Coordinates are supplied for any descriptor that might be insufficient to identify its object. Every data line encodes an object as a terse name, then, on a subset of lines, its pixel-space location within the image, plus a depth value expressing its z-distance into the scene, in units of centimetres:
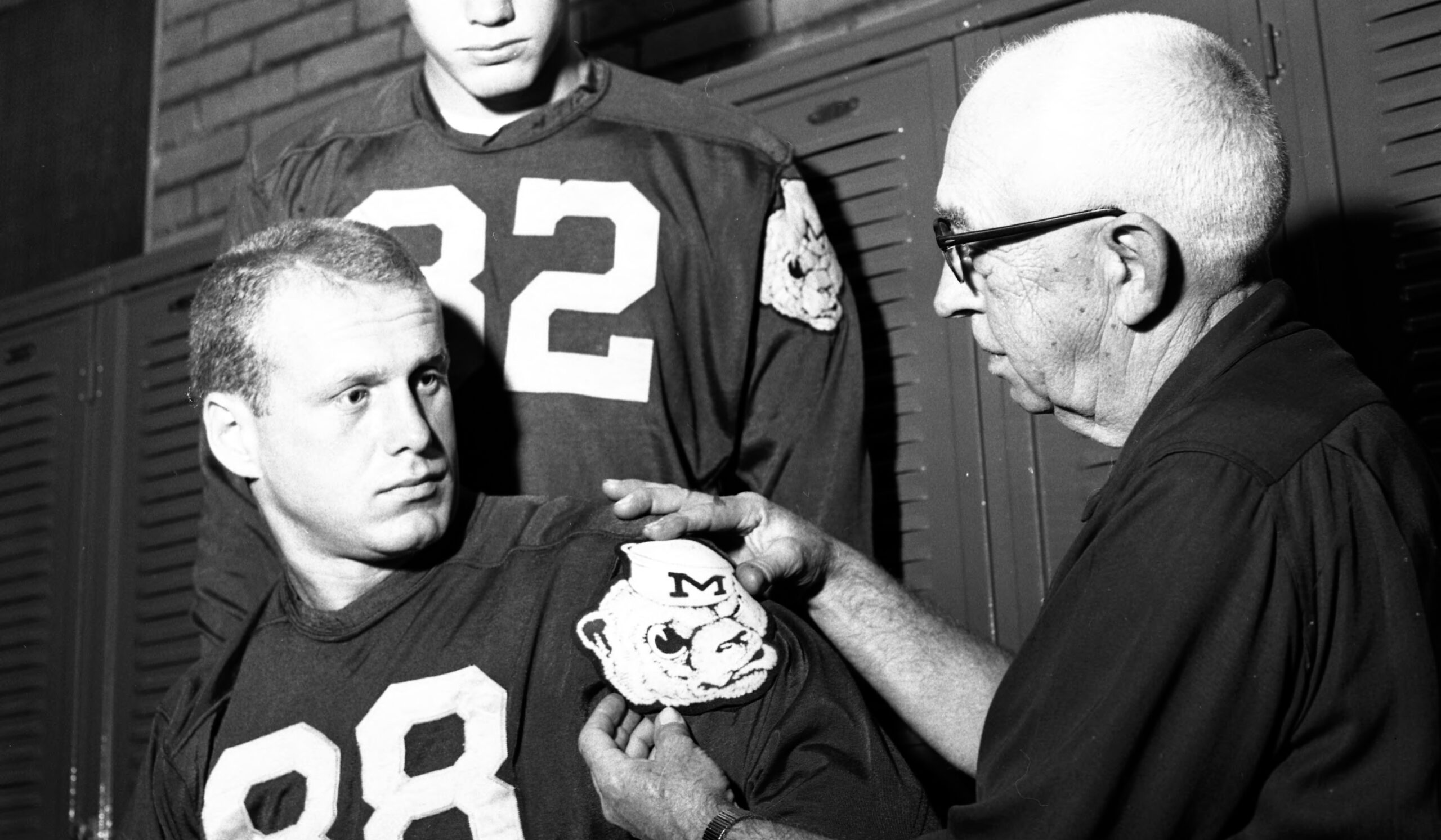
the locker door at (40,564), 344
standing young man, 237
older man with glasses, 131
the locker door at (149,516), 336
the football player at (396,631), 182
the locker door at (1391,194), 227
